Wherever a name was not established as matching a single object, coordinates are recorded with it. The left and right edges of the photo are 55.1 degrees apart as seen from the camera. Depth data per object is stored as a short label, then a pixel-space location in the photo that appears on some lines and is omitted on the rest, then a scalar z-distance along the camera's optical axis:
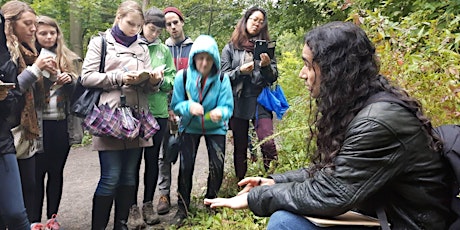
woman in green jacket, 4.07
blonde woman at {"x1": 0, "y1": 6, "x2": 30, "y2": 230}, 2.64
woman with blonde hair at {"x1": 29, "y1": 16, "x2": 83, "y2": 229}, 3.56
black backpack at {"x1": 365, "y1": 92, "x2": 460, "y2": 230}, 1.87
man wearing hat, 4.54
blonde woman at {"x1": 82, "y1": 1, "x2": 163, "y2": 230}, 3.36
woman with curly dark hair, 1.85
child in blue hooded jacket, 3.73
